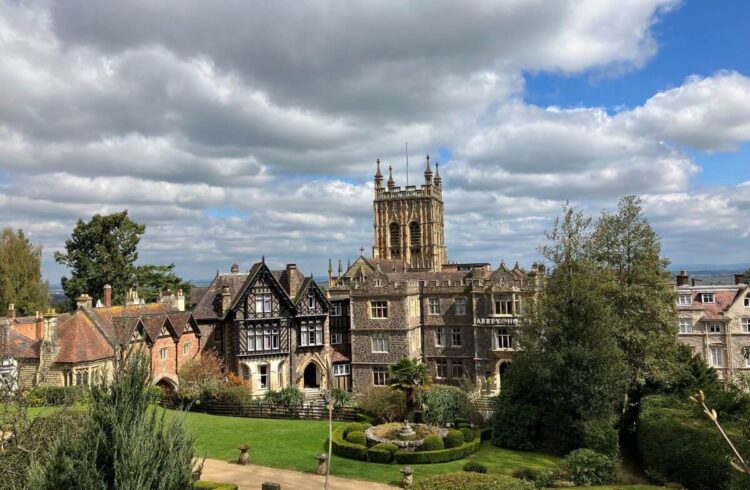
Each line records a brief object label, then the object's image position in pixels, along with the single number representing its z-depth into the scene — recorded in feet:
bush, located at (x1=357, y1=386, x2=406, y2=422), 101.86
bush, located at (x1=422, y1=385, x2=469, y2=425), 98.68
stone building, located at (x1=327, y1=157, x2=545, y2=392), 138.92
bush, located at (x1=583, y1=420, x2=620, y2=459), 78.74
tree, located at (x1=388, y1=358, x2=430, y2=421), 96.17
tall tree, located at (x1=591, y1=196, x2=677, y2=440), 97.76
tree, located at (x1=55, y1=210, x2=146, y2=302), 186.60
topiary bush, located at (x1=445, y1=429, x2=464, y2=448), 84.12
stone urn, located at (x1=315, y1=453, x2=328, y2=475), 73.36
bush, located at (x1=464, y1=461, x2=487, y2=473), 73.41
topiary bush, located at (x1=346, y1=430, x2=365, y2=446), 85.61
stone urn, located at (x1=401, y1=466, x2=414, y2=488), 67.41
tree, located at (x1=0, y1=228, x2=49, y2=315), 171.83
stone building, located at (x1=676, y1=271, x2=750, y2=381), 150.41
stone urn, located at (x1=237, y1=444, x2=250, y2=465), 76.59
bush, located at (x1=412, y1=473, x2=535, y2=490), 51.98
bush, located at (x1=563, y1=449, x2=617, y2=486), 69.26
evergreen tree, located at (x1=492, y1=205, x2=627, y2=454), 88.28
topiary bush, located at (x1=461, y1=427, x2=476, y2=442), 89.04
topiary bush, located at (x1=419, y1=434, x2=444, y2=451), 81.97
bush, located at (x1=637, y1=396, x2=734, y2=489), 63.87
